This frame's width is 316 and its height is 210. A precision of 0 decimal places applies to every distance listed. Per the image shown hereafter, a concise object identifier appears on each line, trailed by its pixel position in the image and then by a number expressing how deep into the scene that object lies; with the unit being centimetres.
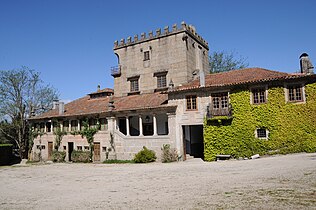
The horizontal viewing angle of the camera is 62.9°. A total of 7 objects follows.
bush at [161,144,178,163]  2194
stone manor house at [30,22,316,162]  2047
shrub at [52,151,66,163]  2939
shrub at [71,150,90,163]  2714
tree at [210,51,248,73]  4413
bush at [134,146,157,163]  2267
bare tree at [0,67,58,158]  3306
